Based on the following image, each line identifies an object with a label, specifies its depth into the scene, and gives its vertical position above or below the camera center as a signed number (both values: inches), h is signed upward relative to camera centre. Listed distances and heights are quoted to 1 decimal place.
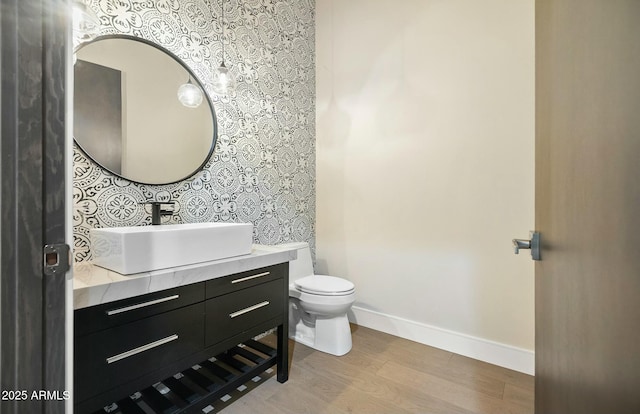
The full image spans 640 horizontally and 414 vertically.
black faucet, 61.2 -1.5
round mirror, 57.7 +21.3
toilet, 80.4 -30.2
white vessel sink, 46.5 -7.1
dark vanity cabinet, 41.0 -23.1
